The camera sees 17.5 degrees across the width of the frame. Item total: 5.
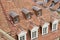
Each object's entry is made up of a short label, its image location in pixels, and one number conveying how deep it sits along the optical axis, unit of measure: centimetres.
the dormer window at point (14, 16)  2053
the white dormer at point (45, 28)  2256
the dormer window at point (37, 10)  2279
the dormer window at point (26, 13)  2163
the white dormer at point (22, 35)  2020
